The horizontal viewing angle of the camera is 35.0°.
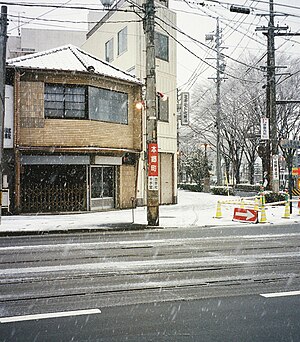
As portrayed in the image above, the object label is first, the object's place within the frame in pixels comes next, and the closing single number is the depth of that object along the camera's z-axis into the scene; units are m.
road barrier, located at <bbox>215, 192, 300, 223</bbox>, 19.98
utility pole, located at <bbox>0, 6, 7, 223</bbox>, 17.05
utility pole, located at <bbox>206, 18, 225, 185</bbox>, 42.03
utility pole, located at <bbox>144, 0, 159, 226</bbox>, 18.05
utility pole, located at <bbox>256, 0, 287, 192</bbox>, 29.02
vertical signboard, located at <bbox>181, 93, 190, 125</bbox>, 30.67
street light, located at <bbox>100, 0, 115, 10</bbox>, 40.59
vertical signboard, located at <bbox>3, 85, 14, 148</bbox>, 22.25
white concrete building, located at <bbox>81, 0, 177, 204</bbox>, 28.69
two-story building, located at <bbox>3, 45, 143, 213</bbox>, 22.59
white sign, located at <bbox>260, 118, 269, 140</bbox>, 28.36
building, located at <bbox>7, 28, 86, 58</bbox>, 54.41
